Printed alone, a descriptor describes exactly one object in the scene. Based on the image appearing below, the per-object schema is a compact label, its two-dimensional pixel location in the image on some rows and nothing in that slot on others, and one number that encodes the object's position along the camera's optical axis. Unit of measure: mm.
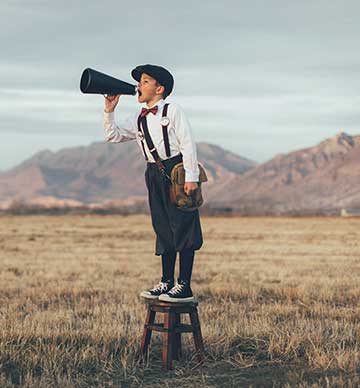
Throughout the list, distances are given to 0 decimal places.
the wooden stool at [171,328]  6656
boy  6613
